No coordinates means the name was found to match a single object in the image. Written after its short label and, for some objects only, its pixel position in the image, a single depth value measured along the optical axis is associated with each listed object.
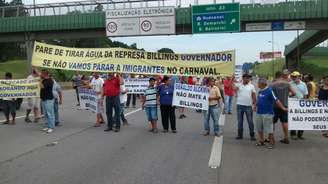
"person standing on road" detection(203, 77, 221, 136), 13.73
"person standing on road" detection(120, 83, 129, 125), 16.40
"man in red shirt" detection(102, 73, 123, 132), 14.79
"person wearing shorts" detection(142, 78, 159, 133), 14.66
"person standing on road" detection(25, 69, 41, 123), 17.12
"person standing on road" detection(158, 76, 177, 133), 14.48
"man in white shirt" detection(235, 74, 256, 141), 12.91
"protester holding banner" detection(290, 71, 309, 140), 13.51
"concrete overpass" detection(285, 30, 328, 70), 56.42
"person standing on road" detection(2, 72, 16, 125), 16.75
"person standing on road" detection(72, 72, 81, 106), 26.40
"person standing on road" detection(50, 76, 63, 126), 16.06
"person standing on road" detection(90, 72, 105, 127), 16.14
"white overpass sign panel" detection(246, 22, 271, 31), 40.03
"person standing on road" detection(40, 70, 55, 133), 14.58
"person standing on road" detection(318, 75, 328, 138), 13.83
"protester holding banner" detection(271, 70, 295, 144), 12.35
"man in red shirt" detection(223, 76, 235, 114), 21.83
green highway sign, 35.69
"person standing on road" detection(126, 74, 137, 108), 24.68
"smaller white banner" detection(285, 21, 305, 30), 39.59
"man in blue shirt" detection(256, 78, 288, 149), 11.94
